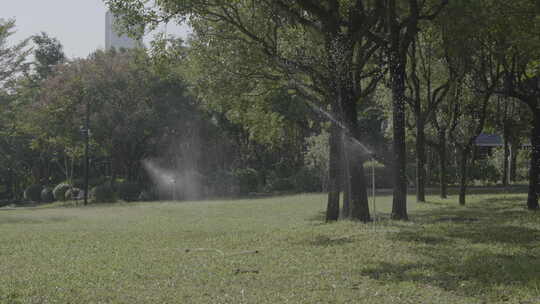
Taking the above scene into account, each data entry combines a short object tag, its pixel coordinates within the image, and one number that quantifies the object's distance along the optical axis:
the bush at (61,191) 37.31
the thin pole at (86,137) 31.50
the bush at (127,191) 34.47
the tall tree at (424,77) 19.92
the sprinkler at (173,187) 34.77
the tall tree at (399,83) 13.97
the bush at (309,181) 34.28
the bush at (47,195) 38.81
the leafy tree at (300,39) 14.07
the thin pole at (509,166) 34.44
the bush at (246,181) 36.00
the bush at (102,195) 33.03
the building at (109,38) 168.88
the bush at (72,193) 35.84
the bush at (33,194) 40.59
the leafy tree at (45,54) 45.81
